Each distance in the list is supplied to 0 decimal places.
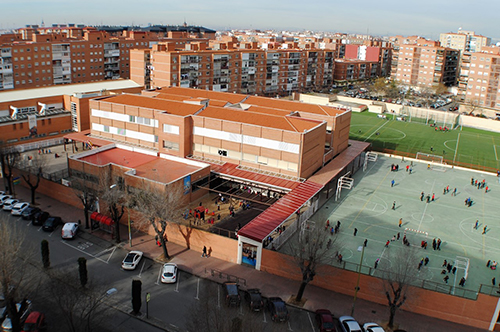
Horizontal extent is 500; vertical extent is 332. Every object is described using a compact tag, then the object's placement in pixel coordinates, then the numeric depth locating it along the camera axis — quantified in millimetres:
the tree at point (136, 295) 26469
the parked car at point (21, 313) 24084
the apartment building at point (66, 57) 88125
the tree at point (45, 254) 30508
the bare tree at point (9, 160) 42062
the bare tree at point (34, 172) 41750
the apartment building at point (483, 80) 107938
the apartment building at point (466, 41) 191850
